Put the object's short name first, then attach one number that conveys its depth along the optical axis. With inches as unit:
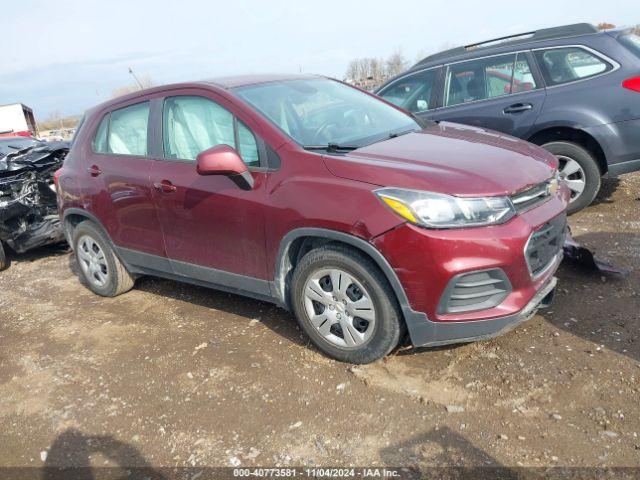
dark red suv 104.5
